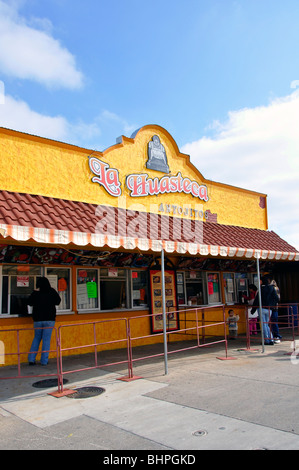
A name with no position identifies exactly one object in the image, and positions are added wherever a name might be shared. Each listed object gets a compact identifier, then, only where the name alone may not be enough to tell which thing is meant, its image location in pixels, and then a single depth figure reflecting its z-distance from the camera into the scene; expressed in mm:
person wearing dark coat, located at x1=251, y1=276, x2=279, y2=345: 10156
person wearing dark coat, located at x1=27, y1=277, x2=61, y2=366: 8281
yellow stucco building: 8233
